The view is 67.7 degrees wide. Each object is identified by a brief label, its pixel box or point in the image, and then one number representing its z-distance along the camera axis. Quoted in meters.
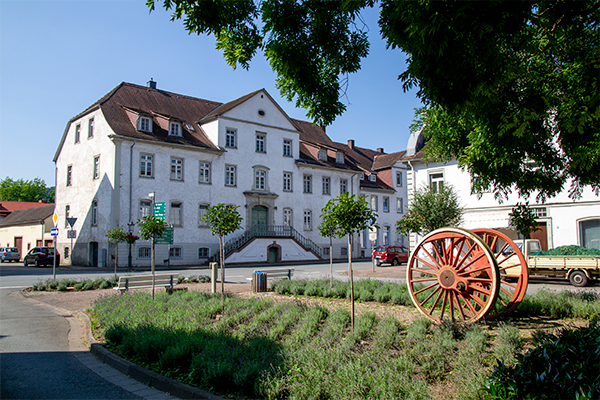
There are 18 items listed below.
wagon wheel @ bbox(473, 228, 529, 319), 7.93
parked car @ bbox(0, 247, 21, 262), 43.75
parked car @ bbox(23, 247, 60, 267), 34.44
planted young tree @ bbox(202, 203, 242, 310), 12.31
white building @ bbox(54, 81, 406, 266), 31.69
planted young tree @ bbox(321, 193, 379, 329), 9.01
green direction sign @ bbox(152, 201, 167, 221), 17.91
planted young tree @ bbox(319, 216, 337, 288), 9.34
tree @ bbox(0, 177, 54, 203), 80.24
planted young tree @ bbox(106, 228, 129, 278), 22.88
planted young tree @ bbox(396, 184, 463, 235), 23.42
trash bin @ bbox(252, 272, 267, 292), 15.63
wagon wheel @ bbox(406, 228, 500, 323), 7.33
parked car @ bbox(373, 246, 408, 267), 33.62
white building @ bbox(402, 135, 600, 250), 23.19
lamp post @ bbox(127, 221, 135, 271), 29.84
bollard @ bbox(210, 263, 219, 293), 15.05
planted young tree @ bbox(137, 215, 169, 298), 14.18
